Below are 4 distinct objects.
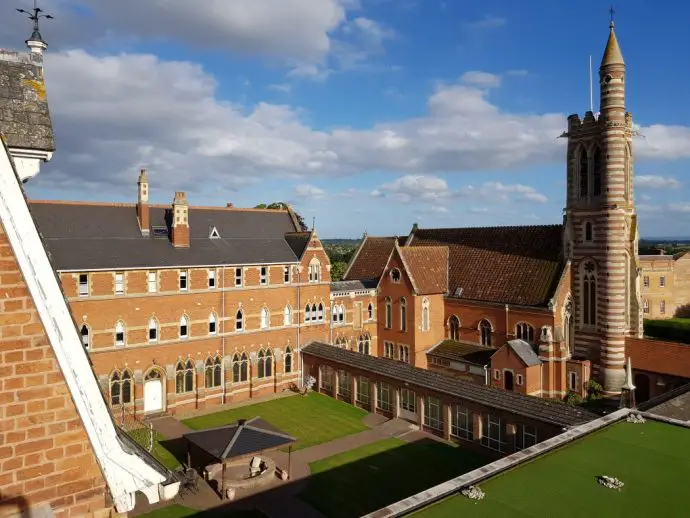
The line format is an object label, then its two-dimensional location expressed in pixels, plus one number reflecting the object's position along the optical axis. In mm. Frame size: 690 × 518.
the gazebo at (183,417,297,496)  23292
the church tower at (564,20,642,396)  36500
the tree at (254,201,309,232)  73381
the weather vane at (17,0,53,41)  6168
